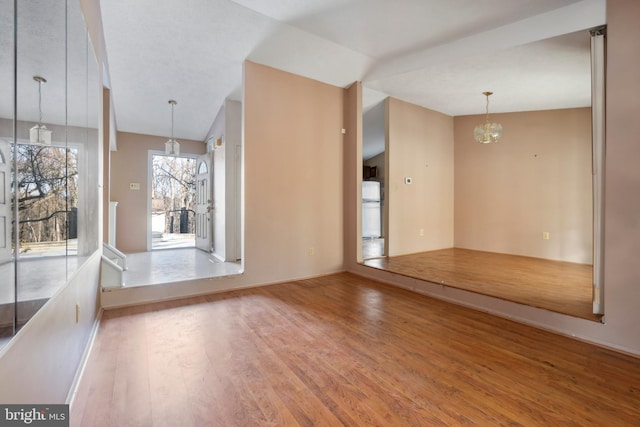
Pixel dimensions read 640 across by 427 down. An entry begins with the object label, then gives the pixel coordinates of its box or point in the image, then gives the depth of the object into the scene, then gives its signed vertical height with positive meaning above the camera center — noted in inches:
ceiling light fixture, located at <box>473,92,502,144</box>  176.7 +48.8
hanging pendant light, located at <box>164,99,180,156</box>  190.5 +43.8
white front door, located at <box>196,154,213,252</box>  223.3 +5.9
